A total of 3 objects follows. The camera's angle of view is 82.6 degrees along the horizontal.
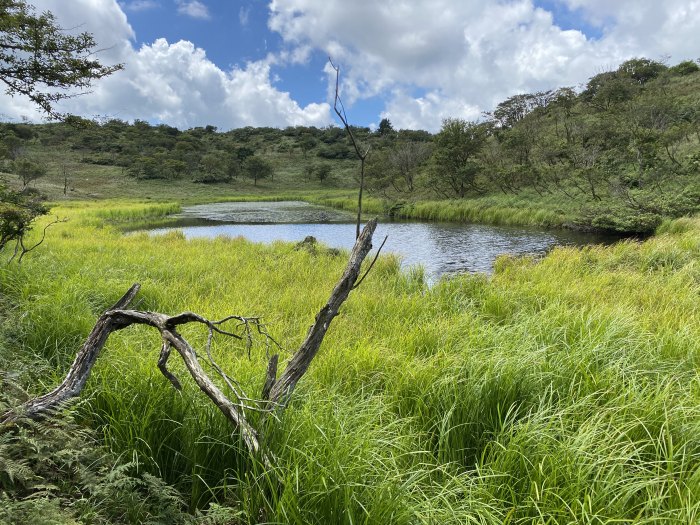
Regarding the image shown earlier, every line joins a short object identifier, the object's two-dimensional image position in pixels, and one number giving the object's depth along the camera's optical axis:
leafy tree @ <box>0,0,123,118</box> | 8.27
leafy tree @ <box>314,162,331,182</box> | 80.44
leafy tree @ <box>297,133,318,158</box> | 101.69
